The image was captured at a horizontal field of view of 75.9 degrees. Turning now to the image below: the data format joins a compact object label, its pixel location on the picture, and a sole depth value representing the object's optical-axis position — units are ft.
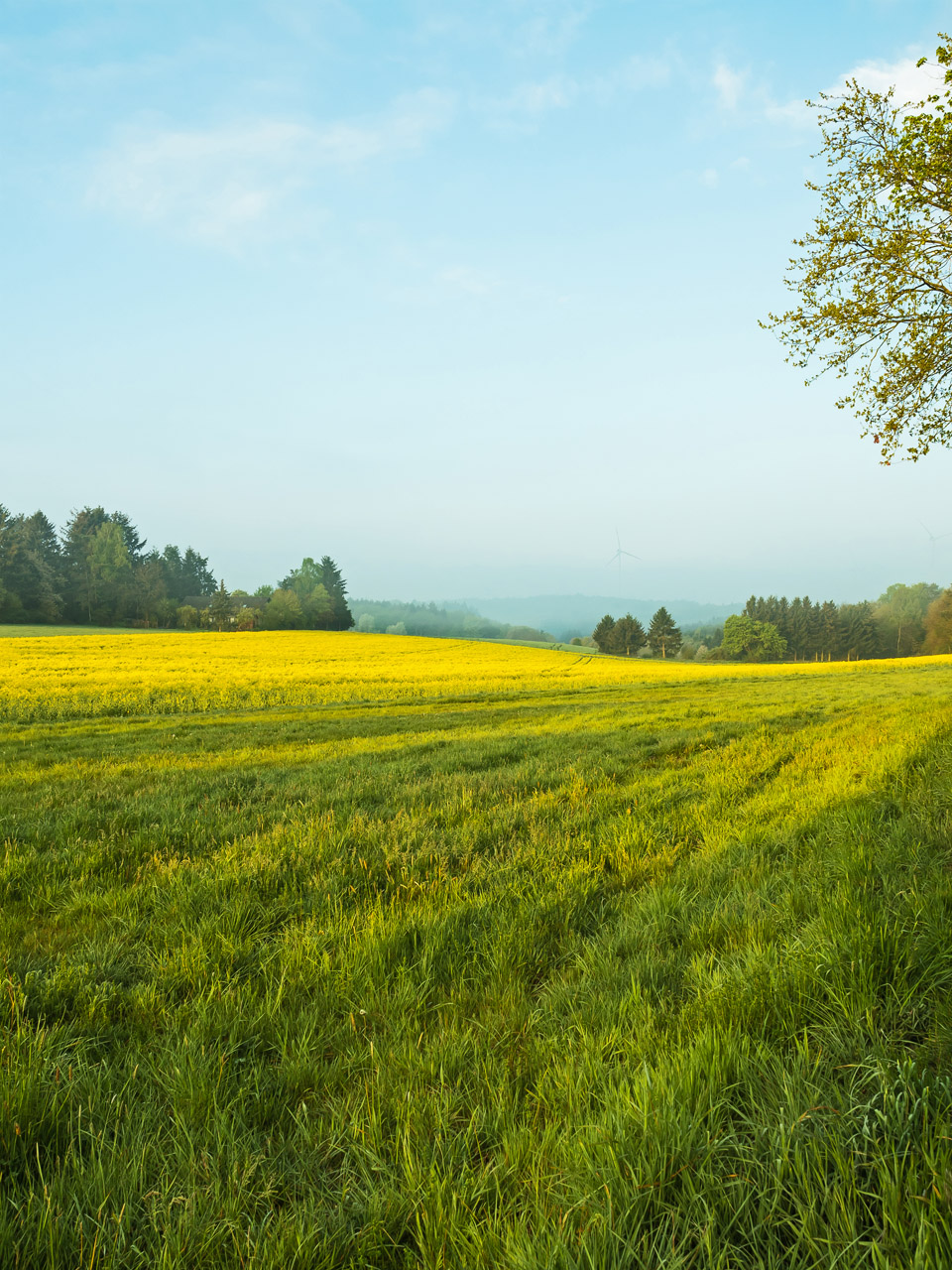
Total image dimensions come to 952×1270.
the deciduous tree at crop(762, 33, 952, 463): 37.93
